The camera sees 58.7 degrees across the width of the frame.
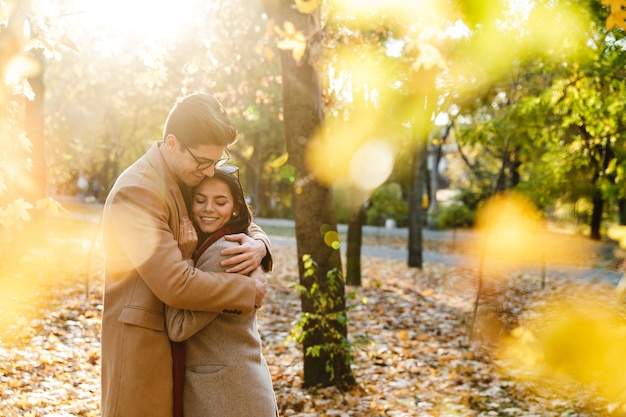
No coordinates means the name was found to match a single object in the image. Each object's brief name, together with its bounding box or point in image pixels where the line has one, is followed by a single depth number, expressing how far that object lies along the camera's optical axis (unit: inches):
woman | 101.7
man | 97.0
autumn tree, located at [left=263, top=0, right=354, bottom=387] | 224.8
